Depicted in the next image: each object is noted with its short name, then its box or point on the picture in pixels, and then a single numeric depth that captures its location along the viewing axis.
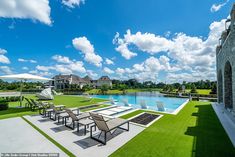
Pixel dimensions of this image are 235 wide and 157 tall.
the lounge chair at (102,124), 4.08
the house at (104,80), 66.22
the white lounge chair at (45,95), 15.48
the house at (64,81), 53.26
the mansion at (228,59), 6.24
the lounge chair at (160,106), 9.80
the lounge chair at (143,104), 10.71
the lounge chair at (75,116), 5.22
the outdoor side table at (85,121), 4.88
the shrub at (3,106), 9.17
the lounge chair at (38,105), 8.45
